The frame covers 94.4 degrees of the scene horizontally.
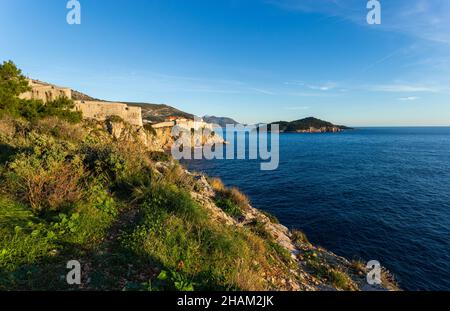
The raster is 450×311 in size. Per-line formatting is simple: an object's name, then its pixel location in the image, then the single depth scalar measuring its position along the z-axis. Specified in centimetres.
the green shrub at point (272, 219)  1414
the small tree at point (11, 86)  1628
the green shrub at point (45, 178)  565
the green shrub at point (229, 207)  1134
